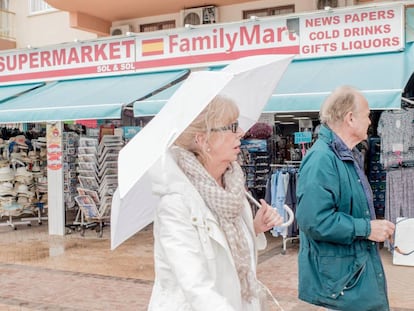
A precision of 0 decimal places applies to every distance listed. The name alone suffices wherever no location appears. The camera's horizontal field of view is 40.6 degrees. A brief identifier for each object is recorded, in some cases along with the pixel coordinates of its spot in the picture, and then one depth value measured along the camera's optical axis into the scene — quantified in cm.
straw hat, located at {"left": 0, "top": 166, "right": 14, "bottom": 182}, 1141
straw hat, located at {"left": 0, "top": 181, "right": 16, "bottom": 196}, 1140
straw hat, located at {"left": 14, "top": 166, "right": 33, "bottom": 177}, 1163
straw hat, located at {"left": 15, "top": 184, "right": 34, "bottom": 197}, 1160
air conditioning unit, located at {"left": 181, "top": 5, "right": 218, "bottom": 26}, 1298
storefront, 751
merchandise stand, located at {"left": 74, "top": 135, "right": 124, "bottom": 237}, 1021
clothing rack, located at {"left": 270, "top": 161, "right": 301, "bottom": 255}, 842
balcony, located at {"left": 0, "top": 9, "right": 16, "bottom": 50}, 1694
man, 271
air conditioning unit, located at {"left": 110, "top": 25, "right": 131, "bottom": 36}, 1417
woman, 201
